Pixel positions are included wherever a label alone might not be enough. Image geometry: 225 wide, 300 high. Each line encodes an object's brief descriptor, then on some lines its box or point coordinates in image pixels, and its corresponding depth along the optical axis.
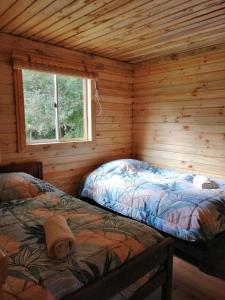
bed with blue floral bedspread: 2.12
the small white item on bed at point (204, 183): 2.60
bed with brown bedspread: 1.07
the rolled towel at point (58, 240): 1.24
